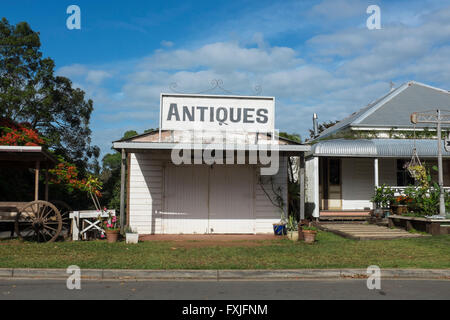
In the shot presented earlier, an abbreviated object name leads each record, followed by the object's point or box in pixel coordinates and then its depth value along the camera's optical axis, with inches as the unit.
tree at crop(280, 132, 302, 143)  920.5
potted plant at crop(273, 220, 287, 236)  526.0
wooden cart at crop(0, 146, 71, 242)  438.6
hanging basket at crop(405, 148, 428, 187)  569.6
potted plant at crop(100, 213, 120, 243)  454.3
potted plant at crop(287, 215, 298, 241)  469.7
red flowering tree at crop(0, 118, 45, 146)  639.8
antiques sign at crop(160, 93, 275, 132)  527.5
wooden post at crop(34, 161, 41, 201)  449.1
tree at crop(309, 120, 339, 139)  1437.9
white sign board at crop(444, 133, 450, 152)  537.2
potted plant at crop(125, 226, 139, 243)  450.9
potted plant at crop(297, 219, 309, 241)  467.7
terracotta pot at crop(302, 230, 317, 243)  452.1
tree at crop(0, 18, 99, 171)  839.7
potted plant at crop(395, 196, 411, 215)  589.8
